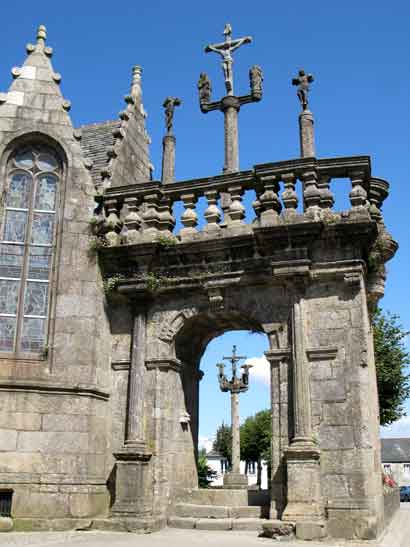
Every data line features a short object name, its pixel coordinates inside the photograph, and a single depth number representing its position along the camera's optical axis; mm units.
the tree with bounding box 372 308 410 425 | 20416
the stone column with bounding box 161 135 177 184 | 12789
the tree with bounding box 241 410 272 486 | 44062
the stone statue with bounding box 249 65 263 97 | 13852
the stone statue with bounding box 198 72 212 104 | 14453
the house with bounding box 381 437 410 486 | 56522
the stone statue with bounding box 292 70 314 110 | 10992
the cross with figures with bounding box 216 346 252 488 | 19875
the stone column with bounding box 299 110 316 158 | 11328
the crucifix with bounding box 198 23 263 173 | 13430
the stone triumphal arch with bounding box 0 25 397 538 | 8398
